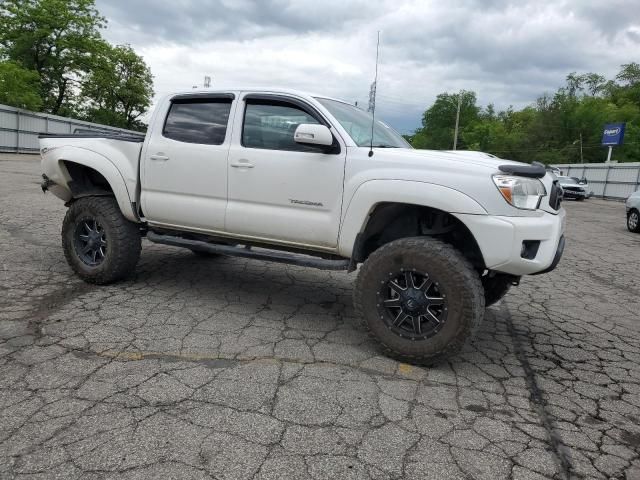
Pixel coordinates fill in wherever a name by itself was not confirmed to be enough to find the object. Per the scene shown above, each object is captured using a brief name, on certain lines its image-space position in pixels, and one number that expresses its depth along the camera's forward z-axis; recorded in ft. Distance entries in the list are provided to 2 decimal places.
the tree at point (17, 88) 93.56
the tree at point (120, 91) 155.02
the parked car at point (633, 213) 40.60
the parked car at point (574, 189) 86.22
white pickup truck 10.69
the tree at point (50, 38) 120.78
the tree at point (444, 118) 289.53
